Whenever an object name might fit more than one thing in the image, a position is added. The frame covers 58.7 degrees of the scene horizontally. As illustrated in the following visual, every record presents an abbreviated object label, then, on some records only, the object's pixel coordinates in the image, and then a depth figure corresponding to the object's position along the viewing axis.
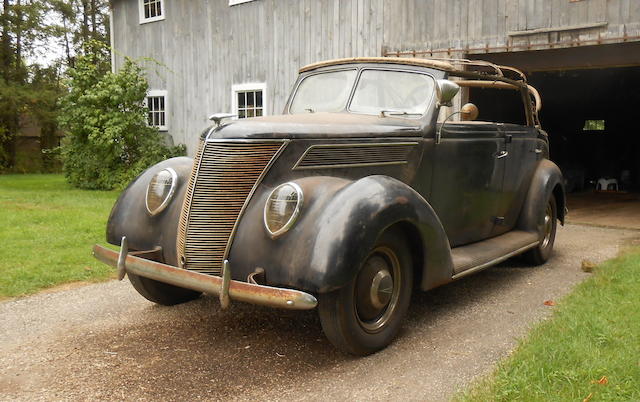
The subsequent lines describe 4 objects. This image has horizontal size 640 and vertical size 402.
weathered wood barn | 8.30
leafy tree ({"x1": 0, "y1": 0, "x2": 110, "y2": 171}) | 21.70
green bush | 13.08
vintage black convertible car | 3.18
